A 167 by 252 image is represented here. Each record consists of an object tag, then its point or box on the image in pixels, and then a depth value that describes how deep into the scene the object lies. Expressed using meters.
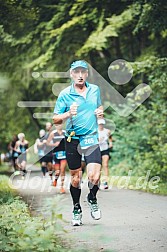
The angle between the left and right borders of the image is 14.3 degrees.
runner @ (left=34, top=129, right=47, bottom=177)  21.75
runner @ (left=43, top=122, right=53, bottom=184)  19.85
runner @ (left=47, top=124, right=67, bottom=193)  15.99
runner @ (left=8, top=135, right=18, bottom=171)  24.84
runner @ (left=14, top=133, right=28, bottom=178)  23.84
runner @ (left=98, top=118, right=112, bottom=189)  16.53
